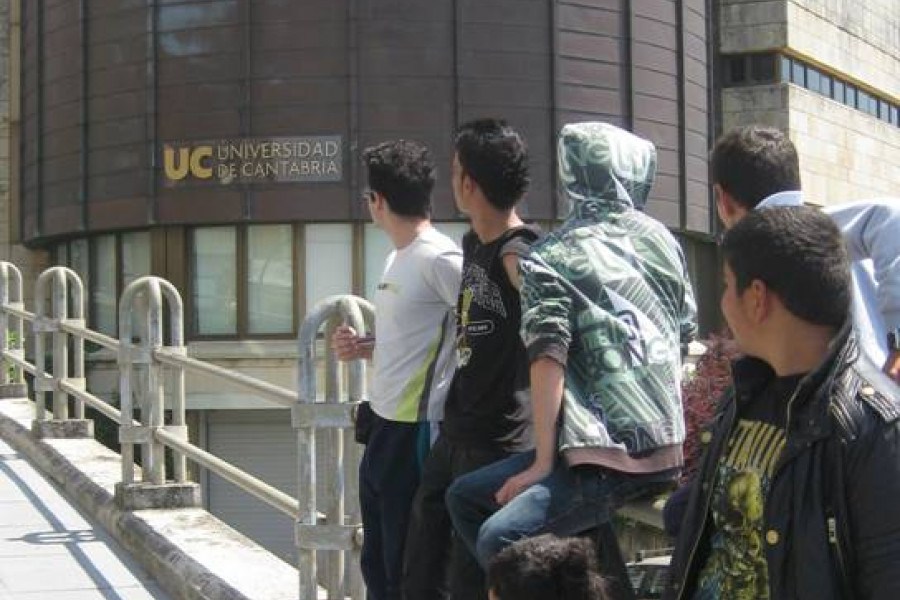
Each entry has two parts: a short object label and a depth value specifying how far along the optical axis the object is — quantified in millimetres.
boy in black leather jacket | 1971
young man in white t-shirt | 3803
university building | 20672
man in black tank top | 3271
